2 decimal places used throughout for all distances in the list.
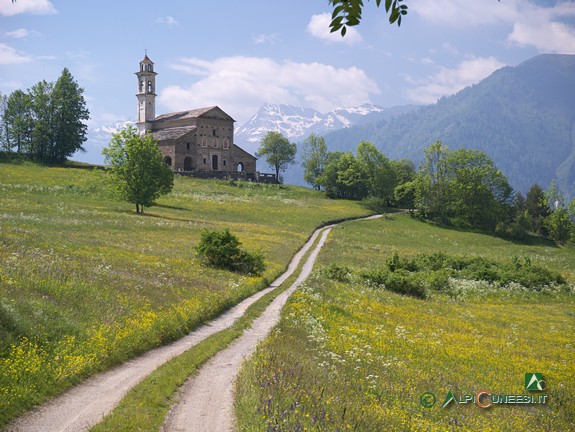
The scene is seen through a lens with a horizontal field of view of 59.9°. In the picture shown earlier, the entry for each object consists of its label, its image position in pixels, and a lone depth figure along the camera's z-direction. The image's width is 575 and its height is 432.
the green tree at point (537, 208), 117.94
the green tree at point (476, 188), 103.06
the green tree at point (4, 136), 111.25
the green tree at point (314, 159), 144.38
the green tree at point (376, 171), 113.25
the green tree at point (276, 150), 149.88
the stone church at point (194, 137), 118.44
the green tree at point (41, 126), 106.60
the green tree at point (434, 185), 102.06
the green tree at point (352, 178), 119.00
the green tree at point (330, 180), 122.25
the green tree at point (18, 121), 109.12
